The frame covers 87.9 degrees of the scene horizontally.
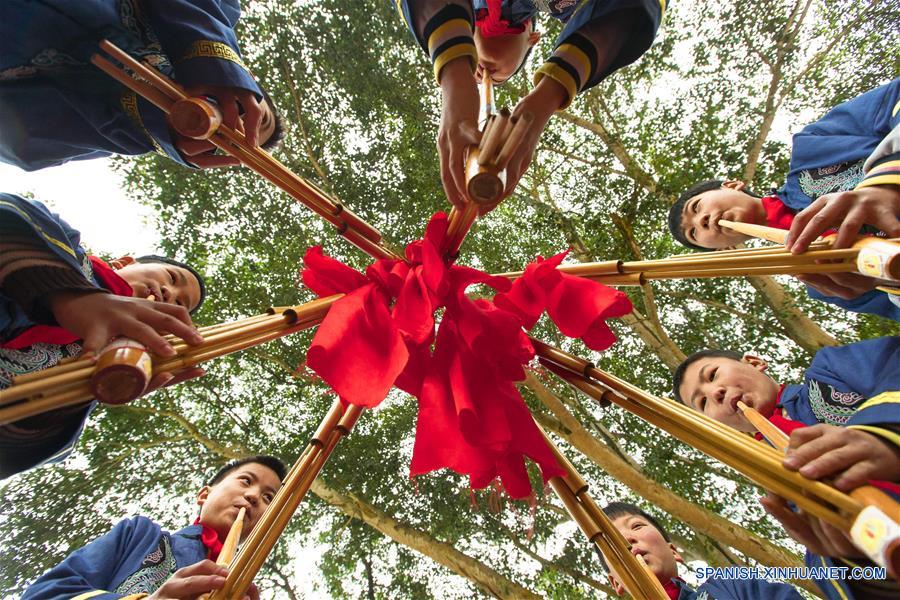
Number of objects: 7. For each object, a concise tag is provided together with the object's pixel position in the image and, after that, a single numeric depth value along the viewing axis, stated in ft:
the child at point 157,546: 5.52
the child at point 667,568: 6.50
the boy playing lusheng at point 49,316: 2.94
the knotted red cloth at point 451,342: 3.44
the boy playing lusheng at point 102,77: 4.06
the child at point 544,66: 3.66
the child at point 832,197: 3.59
